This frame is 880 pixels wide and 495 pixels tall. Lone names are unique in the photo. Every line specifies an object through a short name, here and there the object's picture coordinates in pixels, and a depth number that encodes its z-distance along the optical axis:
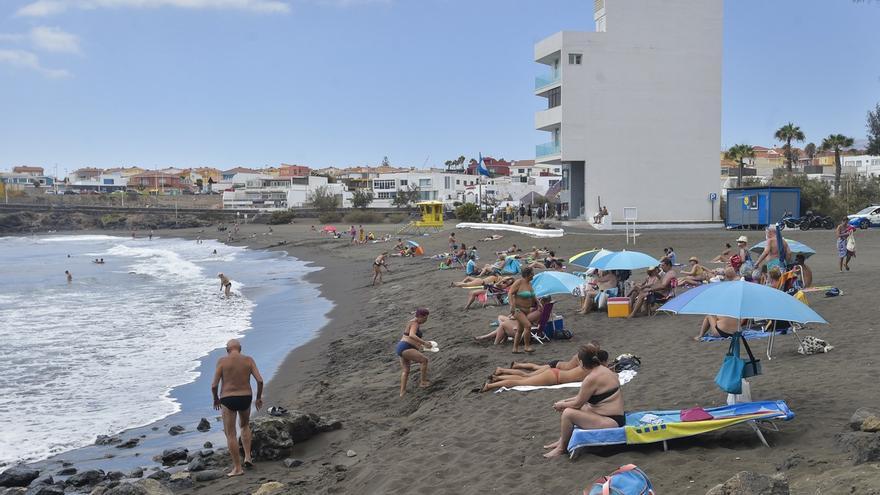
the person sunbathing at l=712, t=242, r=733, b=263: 20.27
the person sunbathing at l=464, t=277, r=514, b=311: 16.96
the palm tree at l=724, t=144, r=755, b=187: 59.41
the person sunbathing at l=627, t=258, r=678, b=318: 13.44
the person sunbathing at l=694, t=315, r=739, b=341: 10.10
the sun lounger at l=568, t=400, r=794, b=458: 6.28
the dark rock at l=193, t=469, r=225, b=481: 8.01
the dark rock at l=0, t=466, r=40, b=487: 8.48
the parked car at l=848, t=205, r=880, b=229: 32.62
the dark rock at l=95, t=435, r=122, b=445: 10.03
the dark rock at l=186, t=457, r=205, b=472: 8.44
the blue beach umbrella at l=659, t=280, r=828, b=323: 6.81
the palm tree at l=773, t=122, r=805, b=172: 62.16
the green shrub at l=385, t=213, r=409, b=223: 79.90
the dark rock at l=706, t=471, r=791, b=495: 4.36
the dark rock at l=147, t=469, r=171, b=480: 8.23
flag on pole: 51.69
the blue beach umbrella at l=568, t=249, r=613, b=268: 15.82
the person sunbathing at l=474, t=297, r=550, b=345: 11.88
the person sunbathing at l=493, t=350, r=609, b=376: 9.31
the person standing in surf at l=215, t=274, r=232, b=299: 25.80
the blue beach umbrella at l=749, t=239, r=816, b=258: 14.32
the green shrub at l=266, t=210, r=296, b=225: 86.50
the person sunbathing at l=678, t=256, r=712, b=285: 16.28
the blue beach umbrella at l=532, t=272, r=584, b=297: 12.07
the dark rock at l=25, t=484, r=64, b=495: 7.89
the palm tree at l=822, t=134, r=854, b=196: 55.56
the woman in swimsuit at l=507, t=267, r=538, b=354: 11.57
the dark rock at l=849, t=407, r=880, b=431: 5.89
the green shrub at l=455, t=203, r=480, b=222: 60.88
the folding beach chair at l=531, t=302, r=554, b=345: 11.90
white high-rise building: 39.31
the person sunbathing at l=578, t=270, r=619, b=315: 14.29
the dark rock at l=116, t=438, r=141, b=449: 9.79
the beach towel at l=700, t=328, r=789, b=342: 9.80
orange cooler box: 13.58
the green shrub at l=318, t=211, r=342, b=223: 84.86
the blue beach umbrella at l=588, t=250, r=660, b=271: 13.34
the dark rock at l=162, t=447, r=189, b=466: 8.90
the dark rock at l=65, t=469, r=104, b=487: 8.32
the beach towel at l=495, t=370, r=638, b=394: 9.01
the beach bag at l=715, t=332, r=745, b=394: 6.76
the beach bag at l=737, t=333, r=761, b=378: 6.82
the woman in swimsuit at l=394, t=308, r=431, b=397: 10.31
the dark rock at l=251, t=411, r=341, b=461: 8.47
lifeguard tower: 56.91
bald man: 8.06
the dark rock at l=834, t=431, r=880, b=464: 5.22
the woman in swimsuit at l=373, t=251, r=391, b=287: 26.58
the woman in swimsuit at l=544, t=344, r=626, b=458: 6.60
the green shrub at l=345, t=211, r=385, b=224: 81.44
